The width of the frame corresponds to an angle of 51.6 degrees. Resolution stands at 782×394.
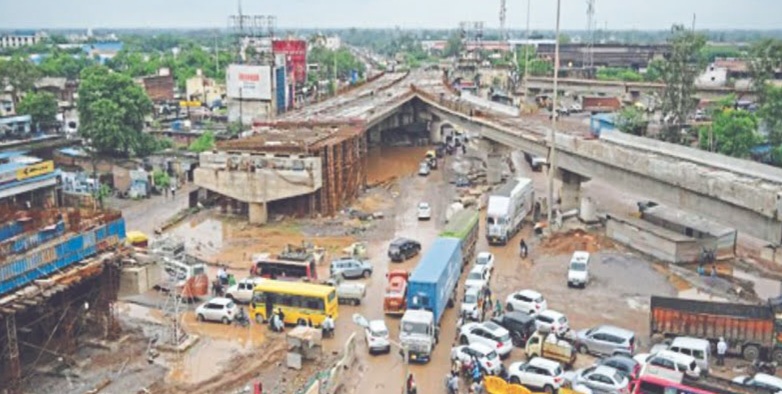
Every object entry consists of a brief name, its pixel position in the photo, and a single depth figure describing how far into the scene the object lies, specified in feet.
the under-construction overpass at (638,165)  104.53
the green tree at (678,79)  202.90
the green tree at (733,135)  199.52
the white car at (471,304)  95.04
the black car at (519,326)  89.86
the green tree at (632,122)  221.05
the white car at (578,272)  112.06
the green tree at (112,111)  203.82
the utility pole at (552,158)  145.28
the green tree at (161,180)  184.34
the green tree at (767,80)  206.28
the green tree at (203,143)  214.90
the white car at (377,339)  86.69
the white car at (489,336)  85.20
